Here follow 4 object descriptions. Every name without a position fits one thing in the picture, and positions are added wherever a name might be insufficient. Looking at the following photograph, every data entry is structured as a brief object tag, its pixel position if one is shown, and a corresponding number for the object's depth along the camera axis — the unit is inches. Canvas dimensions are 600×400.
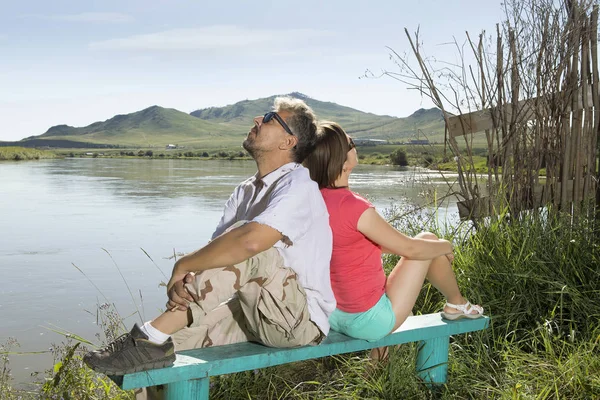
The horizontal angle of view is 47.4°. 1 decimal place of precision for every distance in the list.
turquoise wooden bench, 88.3
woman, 103.4
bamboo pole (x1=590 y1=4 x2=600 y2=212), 198.7
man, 87.2
